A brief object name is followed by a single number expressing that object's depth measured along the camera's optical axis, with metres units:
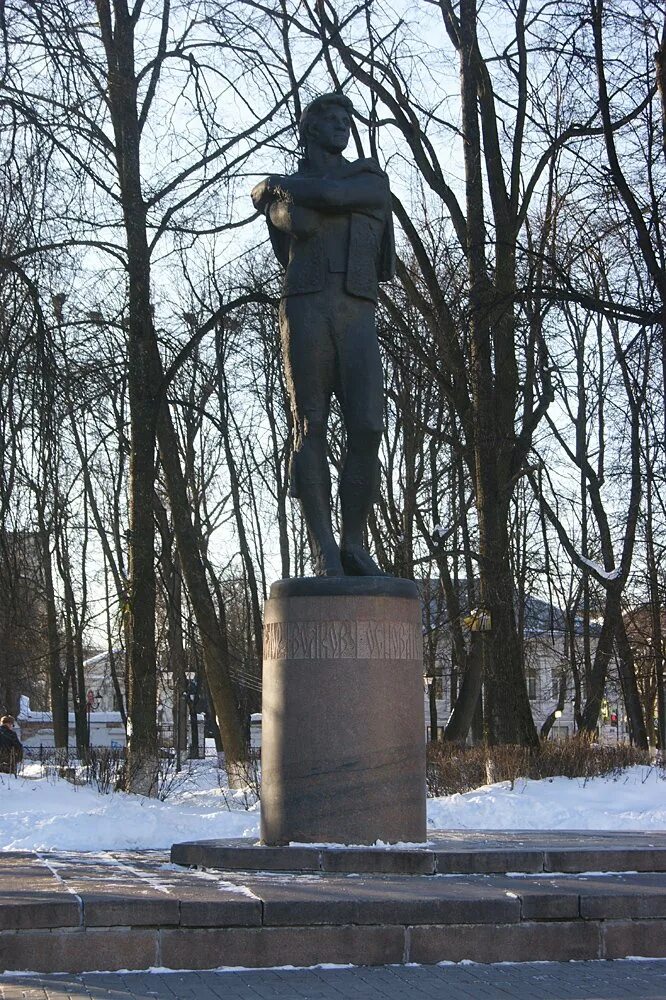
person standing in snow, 17.70
